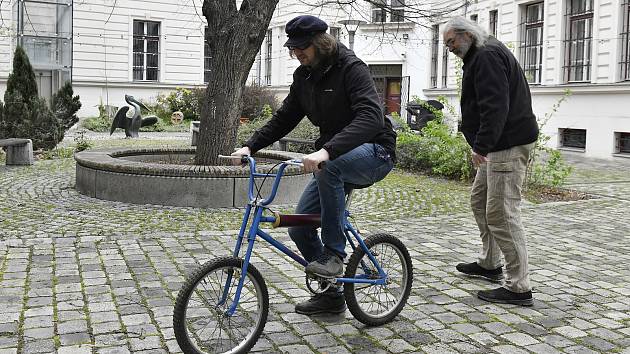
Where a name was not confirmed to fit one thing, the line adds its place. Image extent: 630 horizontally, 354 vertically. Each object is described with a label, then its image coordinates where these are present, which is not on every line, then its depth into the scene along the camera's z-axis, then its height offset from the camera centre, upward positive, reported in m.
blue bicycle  3.72 -0.91
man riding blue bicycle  4.00 -0.03
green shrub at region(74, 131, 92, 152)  14.81 -0.55
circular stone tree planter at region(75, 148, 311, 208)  8.88 -0.77
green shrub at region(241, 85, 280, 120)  26.57 +0.82
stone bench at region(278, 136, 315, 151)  13.87 -0.35
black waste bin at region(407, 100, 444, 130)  21.19 +0.40
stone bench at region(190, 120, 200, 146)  19.43 -0.36
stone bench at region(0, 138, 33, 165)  13.55 -0.67
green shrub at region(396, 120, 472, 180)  12.21 -0.43
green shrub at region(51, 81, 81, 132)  17.68 +0.32
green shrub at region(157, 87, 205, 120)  29.94 +0.79
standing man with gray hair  4.88 -0.02
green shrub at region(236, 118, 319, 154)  15.35 -0.25
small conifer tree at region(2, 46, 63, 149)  15.11 +0.12
